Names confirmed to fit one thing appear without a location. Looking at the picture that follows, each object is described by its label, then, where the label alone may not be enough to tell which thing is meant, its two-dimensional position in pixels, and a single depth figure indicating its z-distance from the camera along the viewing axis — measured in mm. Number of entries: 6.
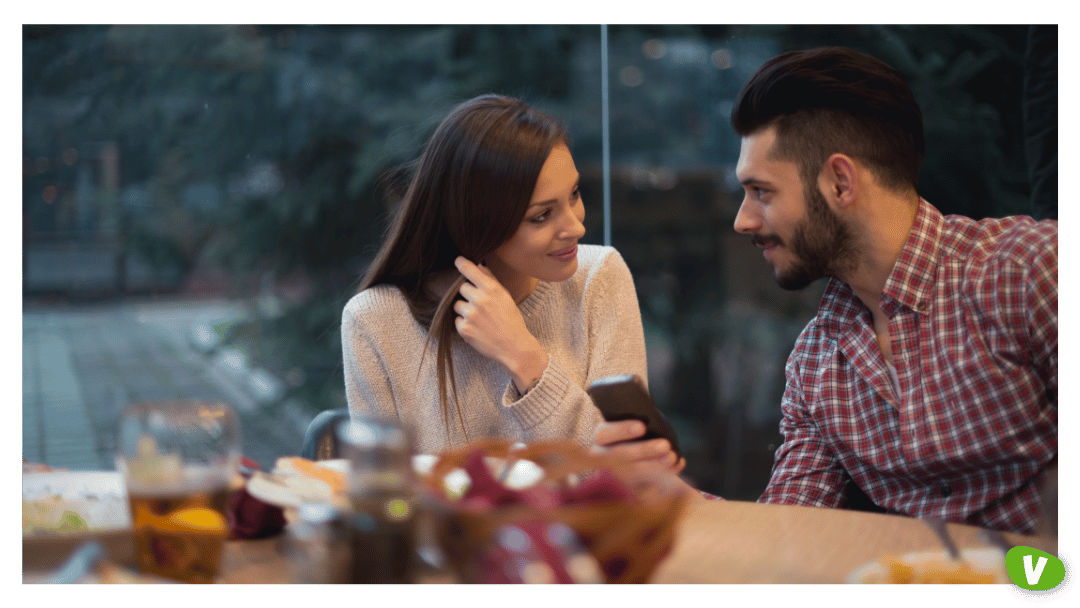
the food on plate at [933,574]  855
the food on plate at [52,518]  895
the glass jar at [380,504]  757
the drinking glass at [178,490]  804
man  1024
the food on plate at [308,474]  821
